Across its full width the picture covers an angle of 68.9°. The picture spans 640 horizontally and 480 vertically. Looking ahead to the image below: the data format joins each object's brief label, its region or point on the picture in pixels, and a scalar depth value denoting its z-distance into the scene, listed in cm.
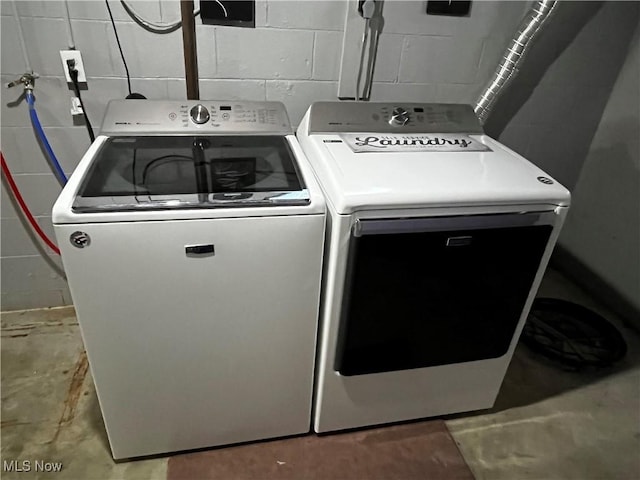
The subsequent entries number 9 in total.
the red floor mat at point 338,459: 149
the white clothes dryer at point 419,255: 122
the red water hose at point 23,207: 172
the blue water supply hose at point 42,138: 159
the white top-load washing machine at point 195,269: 113
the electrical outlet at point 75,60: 156
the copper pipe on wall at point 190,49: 150
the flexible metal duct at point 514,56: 169
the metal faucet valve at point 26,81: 156
